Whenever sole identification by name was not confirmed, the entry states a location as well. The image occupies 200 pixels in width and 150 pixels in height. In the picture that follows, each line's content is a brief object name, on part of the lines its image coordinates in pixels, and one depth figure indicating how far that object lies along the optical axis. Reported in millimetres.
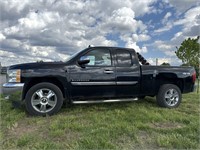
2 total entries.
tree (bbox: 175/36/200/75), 19294
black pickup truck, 3411
